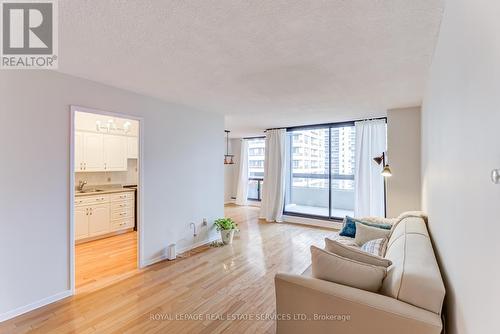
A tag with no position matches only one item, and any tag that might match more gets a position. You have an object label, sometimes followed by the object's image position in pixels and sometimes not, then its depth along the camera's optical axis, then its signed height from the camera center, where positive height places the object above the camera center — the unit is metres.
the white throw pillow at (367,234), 2.97 -0.83
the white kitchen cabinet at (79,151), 4.58 +0.26
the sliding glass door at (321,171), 5.56 -0.12
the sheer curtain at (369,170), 4.79 -0.06
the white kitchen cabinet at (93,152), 4.69 +0.26
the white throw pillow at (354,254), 1.72 -0.65
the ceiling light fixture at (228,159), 7.51 +0.23
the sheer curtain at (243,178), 8.53 -0.42
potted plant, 4.41 -1.16
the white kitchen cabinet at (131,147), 5.40 +0.41
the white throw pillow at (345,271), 1.59 -0.71
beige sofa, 1.29 -0.80
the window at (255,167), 8.52 -0.03
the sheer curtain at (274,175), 6.18 -0.23
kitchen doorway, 3.33 -0.64
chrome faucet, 4.79 -0.40
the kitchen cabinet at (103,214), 4.27 -0.94
